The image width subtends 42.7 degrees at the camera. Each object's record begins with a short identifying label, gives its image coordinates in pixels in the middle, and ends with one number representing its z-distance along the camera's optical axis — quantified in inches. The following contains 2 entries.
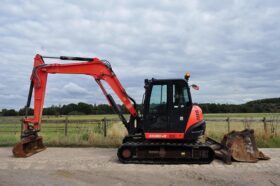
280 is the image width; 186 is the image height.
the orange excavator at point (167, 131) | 457.7
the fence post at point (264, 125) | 727.7
